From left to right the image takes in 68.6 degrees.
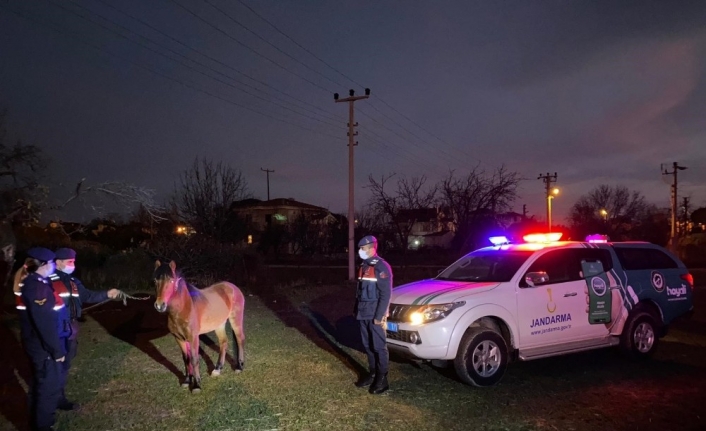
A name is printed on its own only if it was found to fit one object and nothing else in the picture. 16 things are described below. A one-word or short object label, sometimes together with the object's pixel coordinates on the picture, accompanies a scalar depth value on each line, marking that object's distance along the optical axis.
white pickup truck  6.38
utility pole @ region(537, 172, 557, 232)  34.06
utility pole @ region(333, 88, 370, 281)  21.89
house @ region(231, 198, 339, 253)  47.84
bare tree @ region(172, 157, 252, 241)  24.75
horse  6.14
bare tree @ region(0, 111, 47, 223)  13.26
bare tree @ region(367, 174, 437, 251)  27.43
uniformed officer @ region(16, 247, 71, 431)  4.68
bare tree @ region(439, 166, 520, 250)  25.31
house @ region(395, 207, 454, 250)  27.91
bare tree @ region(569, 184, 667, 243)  50.88
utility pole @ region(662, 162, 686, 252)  39.44
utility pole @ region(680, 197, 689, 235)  65.25
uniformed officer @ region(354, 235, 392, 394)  6.14
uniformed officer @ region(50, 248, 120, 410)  5.35
